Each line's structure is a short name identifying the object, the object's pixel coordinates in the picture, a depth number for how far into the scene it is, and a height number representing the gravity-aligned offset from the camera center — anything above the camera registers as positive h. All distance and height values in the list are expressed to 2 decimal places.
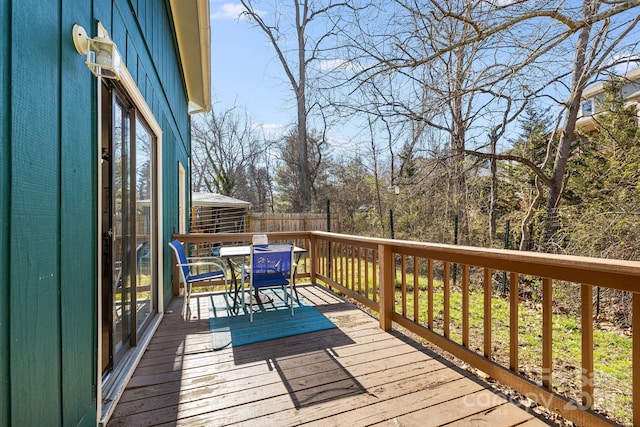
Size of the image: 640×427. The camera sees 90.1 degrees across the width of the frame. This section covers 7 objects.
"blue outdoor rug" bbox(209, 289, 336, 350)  2.94 -1.17
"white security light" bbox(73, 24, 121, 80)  1.45 +0.74
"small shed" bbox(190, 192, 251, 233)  11.35 -0.11
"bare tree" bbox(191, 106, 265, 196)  16.64 +3.36
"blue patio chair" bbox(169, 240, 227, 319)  3.58 -0.75
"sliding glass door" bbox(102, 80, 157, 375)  1.96 -0.10
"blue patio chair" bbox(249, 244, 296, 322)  3.41 -0.63
